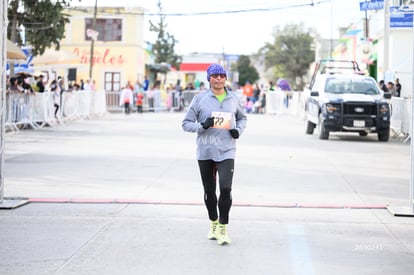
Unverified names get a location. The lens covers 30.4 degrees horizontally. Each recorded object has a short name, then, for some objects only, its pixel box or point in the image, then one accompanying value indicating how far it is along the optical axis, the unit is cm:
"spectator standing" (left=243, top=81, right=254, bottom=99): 4578
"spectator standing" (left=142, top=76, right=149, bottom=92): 4779
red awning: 9881
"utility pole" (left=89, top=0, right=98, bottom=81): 4098
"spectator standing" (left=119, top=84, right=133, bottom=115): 4147
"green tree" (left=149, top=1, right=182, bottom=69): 9550
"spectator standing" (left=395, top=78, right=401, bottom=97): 2773
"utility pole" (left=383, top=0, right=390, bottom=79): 2630
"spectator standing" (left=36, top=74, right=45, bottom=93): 2786
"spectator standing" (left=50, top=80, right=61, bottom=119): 2850
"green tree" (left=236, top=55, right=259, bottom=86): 10662
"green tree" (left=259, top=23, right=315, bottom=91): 9156
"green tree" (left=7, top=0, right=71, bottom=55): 2595
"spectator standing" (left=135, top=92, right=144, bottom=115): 4166
